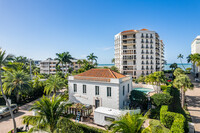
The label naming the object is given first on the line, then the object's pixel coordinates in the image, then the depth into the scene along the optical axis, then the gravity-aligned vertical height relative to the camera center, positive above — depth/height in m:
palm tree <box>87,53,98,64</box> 58.13 +4.05
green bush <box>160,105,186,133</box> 11.68 -6.32
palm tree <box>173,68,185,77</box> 42.13 -2.66
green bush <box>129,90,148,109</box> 21.11 -5.94
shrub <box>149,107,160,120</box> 18.40 -7.93
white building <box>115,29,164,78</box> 59.66 +6.71
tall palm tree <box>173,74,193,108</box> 20.86 -3.31
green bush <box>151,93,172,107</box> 19.00 -5.68
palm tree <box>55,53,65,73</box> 49.56 +3.96
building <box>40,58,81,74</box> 83.51 -0.42
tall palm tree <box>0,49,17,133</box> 14.10 +0.84
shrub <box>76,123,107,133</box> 13.04 -7.44
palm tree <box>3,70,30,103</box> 23.86 -3.67
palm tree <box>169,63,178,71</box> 67.80 -0.81
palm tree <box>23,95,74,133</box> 9.37 -4.26
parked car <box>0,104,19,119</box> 19.26 -7.66
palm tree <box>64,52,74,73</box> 49.84 +3.56
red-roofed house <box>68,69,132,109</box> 19.69 -4.33
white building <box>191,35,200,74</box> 63.18 +10.46
